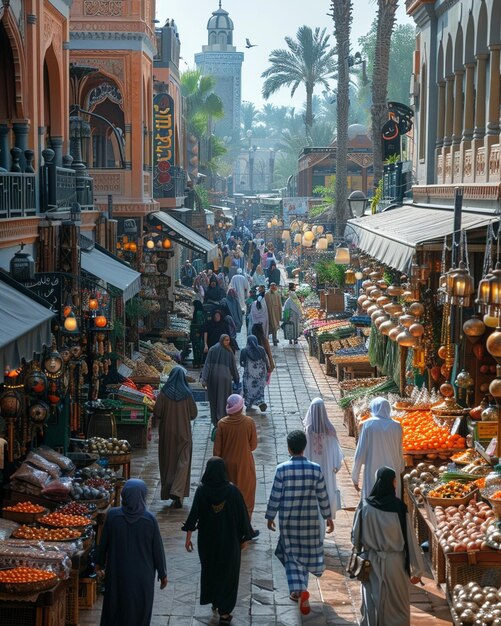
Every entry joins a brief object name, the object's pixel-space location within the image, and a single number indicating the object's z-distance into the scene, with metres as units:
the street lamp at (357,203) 26.75
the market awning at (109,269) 15.77
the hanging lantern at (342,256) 24.80
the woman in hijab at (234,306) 26.06
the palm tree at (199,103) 56.78
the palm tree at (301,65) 68.81
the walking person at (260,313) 23.47
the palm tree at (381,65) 28.44
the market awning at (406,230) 12.94
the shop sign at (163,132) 29.05
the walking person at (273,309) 25.78
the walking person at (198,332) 22.89
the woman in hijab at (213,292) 24.97
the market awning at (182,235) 26.62
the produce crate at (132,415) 15.85
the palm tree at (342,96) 34.00
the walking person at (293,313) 26.34
